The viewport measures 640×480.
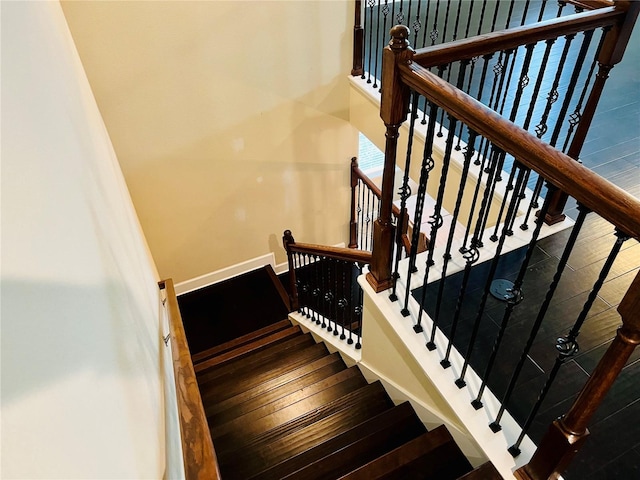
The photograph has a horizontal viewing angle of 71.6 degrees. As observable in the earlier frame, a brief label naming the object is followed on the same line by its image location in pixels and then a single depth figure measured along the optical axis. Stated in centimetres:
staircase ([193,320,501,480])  176
